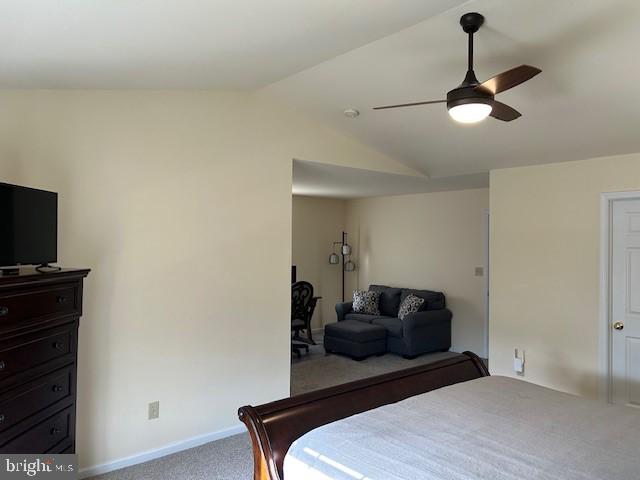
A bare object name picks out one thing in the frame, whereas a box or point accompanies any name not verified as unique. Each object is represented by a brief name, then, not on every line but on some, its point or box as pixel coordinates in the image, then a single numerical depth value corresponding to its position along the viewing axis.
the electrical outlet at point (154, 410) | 3.16
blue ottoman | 5.81
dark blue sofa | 5.87
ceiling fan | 2.12
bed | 1.61
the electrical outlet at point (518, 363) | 4.36
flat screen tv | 2.16
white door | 3.76
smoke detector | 3.77
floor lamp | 7.67
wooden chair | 5.98
